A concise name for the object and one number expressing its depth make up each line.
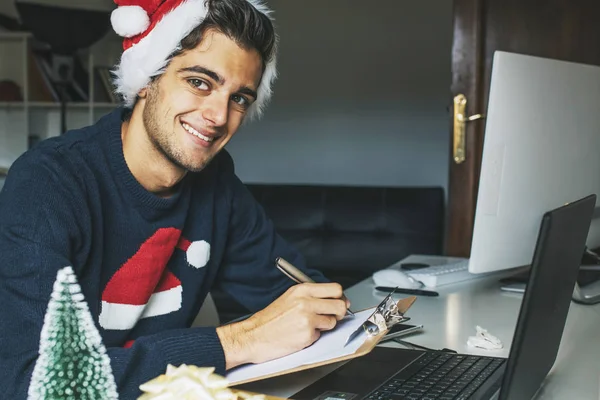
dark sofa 3.62
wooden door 2.80
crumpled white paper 1.32
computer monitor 1.43
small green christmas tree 0.45
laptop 0.81
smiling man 0.98
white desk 1.09
